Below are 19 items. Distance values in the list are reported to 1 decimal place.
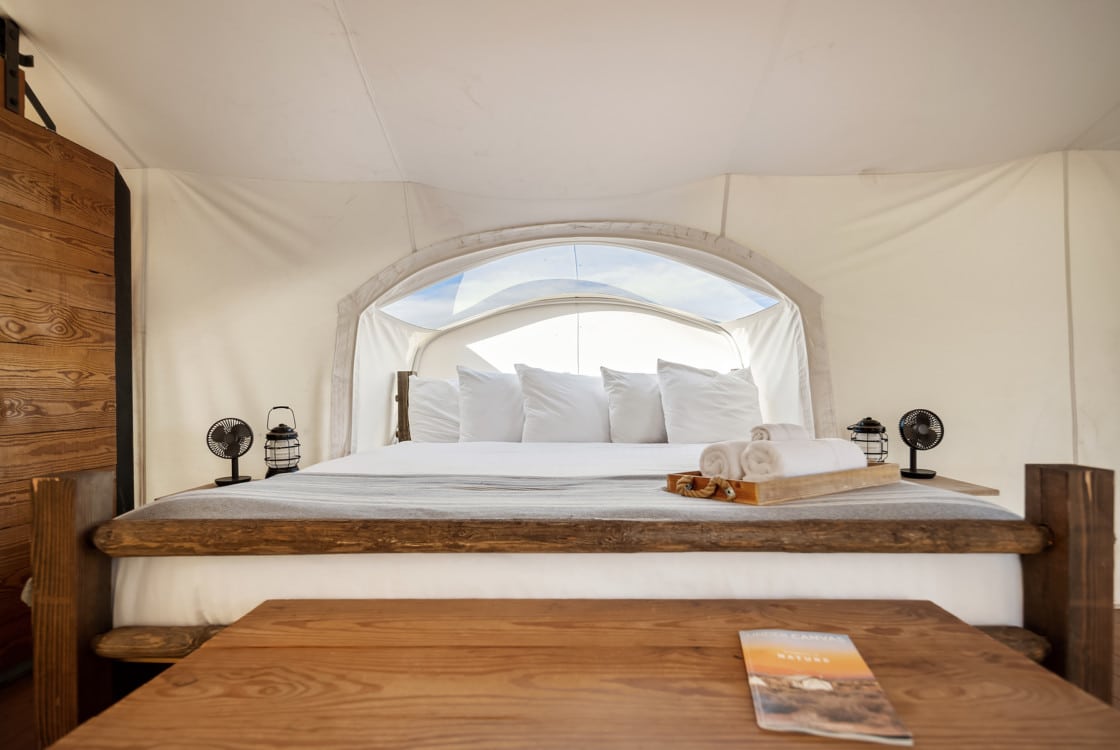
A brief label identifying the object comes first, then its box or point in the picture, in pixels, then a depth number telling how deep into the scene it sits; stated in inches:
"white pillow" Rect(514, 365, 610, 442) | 111.8
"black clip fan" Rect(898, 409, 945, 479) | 93.0
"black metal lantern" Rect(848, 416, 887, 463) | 93.4
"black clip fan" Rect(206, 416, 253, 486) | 96.0
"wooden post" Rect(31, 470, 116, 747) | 42.8
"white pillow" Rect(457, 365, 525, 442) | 115.0
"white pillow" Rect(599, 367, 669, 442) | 111.1
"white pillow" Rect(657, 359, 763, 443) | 106.7
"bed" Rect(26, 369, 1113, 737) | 43.0
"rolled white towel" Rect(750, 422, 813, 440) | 58.9
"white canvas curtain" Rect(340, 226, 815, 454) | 106.7
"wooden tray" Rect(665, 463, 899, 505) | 49.8
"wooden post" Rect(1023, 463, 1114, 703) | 42.0
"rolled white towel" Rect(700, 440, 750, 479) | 54.5
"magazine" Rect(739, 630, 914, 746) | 27.0
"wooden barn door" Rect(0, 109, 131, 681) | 72.1
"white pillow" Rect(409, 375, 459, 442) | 121.6
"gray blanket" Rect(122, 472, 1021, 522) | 47.0
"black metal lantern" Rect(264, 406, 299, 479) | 95.4
